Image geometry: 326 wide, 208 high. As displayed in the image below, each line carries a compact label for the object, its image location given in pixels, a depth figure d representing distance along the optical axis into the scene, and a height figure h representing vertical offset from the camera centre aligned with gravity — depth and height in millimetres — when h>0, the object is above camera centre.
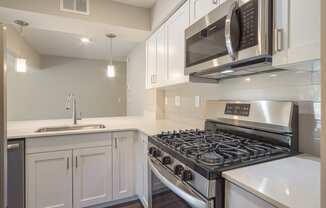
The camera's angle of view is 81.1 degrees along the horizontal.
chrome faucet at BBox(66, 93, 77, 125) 2416 -153
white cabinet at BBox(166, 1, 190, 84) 1718 +563
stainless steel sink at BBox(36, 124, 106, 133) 2205 -324
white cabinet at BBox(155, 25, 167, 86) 2107 +509
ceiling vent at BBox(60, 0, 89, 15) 2088 +1065
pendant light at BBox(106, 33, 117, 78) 2741 +451
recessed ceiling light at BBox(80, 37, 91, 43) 3564 +1184
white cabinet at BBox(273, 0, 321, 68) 775 +301
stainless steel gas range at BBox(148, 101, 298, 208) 862 -271
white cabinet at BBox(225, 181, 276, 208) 679 -372
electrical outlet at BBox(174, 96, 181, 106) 2441 +7
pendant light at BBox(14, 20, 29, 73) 2389 +466
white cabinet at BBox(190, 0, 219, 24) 1356 +711
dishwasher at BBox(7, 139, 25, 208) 1665 -639
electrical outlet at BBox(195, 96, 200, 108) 2057 -5
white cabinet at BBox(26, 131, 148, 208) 1782 -700
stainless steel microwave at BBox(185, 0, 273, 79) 929 +357
